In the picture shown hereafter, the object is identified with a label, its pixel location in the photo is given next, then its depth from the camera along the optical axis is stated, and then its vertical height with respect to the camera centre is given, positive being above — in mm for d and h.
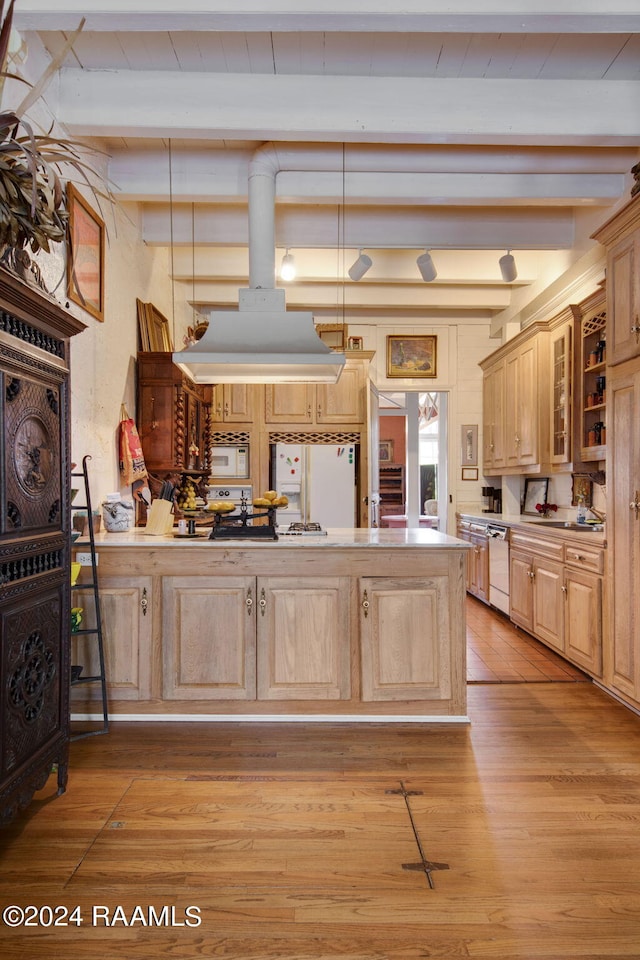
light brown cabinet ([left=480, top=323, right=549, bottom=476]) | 5078 +775
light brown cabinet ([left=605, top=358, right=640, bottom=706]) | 3002 -259
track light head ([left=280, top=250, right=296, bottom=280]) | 4723 +1788
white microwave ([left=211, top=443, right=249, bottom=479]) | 6091 +262
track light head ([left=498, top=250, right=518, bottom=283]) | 4641 +1775
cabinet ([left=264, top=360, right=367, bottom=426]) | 6082 +891
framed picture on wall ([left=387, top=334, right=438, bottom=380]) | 6734 +1508
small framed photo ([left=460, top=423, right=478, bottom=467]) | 6773 +467
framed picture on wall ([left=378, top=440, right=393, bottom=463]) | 11797 +658
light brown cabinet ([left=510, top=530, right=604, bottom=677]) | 3490 -785
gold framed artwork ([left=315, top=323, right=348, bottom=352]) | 5992 +1593
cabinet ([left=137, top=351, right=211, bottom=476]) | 4328 +547
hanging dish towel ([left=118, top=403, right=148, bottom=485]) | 3980 +237
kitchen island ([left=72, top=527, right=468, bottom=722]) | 2953 -760
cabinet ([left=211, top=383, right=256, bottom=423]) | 6113 +864
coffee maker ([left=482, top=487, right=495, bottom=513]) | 6621 -171
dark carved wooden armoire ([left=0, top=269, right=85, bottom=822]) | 1845 -193
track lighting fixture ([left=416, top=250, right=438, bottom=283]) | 4648 +1788
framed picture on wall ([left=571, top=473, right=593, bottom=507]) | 4793 -60
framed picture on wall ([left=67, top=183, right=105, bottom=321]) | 3221 +1403
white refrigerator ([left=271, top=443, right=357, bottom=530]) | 5875 +21
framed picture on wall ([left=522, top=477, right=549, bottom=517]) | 5676 -99
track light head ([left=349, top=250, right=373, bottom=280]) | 4691 +1795
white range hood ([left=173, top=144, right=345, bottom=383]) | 3268 +878
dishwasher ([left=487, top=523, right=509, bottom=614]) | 5080 -760
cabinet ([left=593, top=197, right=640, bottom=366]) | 3010 +1107
